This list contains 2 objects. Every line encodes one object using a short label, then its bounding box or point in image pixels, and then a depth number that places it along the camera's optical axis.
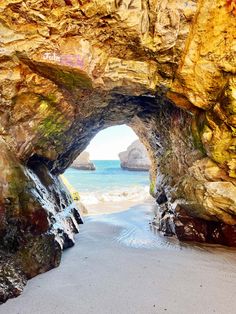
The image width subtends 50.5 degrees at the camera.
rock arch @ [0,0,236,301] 3.85
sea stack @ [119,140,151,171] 43.61
